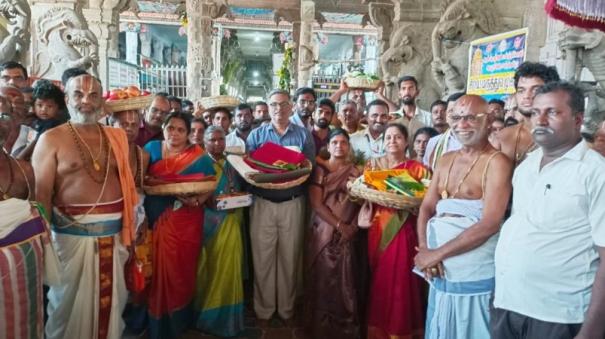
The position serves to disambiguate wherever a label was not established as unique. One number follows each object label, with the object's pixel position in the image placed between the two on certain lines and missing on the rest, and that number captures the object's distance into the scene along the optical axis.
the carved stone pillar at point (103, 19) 8.16
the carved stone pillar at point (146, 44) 16.70
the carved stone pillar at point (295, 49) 12.53
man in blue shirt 3.20
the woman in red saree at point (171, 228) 2.79
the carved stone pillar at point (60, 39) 6.51
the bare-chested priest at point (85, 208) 2.25
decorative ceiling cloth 2.38
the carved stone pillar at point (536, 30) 5.64
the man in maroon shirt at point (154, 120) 3.26
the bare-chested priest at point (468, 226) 1.94
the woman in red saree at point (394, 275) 2.65
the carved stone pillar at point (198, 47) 10.50
